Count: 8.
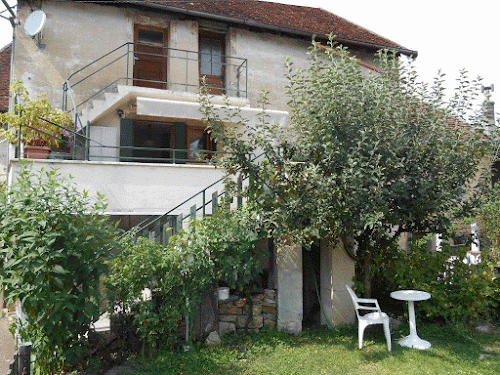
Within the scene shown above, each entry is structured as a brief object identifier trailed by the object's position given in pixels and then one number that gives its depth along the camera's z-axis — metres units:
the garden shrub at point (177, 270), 7.29
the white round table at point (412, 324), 8.02
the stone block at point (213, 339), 8.05
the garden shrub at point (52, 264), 6.14
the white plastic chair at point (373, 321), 7.75
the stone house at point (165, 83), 9.77
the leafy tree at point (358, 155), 7.83
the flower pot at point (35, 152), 11.02
